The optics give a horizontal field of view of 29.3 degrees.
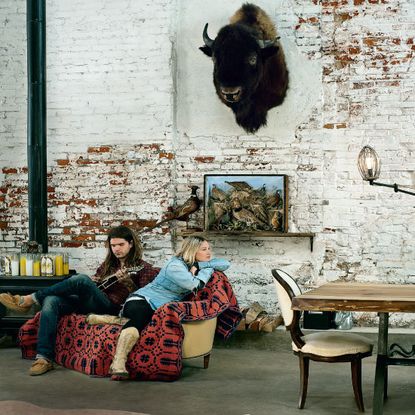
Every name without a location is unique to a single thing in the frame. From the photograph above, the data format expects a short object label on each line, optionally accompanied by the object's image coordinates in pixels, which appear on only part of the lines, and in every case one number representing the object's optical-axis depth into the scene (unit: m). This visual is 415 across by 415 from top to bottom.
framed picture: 7.40
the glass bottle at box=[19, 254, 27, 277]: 6.97
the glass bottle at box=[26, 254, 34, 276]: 6.95
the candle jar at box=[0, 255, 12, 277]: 7.00
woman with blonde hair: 5.70
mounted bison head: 7.51
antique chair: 4.84
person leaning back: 6.25
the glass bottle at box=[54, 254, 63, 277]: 7.02
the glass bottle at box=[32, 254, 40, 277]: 6.95
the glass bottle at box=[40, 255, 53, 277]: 6.96
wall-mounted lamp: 5.87
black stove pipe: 7.38
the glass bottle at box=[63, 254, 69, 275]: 7.09
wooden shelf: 7.33
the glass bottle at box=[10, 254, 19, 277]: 6.96
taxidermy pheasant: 7.53
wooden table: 4.36
